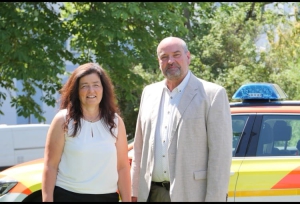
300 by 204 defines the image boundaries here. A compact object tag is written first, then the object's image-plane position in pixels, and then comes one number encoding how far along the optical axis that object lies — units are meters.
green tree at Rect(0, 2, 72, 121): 13.62
